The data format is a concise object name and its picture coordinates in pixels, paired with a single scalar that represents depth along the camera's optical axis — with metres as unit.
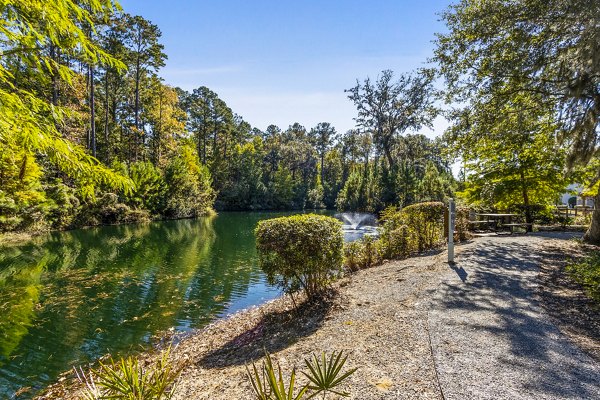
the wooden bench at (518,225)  15.11
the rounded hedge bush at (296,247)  6.39
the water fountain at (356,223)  23.12
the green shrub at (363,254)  10.45
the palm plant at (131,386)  2.29
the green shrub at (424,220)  10.99
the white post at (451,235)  8.31
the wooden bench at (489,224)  15.49
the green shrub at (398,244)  10.97
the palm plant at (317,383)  2.17
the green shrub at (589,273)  6.26
